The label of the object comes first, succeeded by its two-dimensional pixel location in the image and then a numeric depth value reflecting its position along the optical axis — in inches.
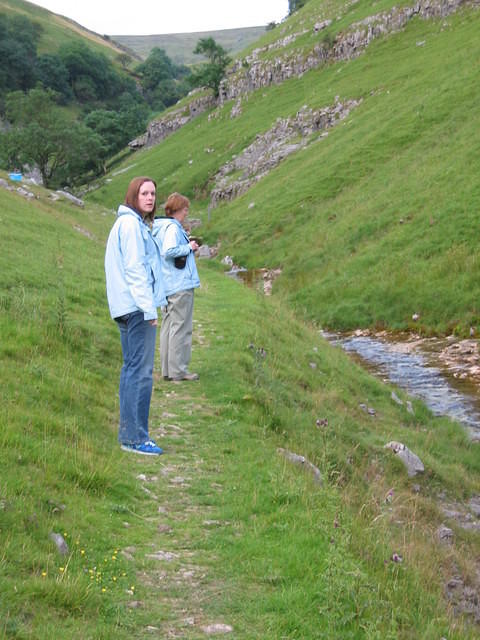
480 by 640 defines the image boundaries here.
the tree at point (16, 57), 6550.2
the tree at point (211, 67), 3785.9
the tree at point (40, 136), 2819.9
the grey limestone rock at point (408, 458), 469.7
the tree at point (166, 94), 7652.6
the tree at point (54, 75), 6860.2
